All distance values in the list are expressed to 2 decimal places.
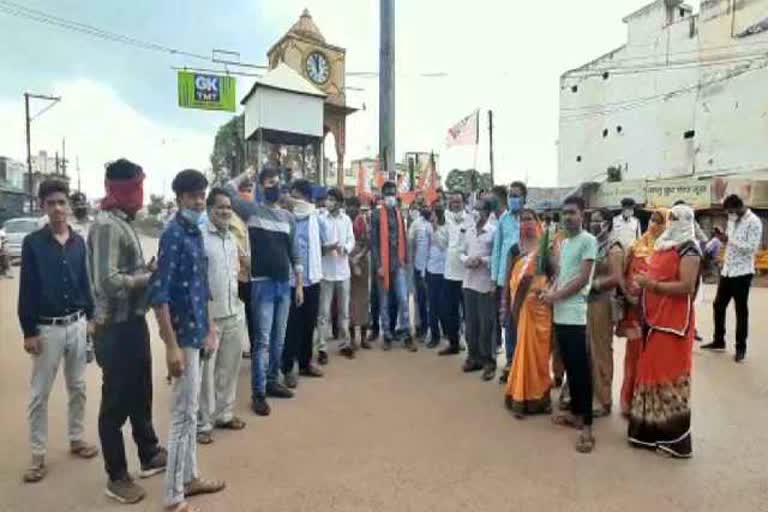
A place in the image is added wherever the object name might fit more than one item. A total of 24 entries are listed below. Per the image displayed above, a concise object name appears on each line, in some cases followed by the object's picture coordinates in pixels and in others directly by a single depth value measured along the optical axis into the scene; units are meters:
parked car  18.23
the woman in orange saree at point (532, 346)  4.59
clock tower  20.33
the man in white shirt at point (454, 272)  6.36
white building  21.06
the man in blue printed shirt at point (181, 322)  2.94
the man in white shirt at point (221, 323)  3.81
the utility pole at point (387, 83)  10.04
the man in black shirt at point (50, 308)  3.55
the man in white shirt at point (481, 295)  5.73
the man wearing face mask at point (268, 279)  4.67
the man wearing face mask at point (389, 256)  6.88
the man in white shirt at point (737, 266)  6.80
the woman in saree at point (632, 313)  4.48
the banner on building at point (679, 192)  19.44
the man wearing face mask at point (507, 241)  5.28
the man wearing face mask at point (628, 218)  8.77
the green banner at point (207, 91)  11.95
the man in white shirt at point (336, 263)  6.25
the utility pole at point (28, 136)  33.72
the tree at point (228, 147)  34.50
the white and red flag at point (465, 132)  14.70
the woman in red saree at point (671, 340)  3.81
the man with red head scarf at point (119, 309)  3.12
